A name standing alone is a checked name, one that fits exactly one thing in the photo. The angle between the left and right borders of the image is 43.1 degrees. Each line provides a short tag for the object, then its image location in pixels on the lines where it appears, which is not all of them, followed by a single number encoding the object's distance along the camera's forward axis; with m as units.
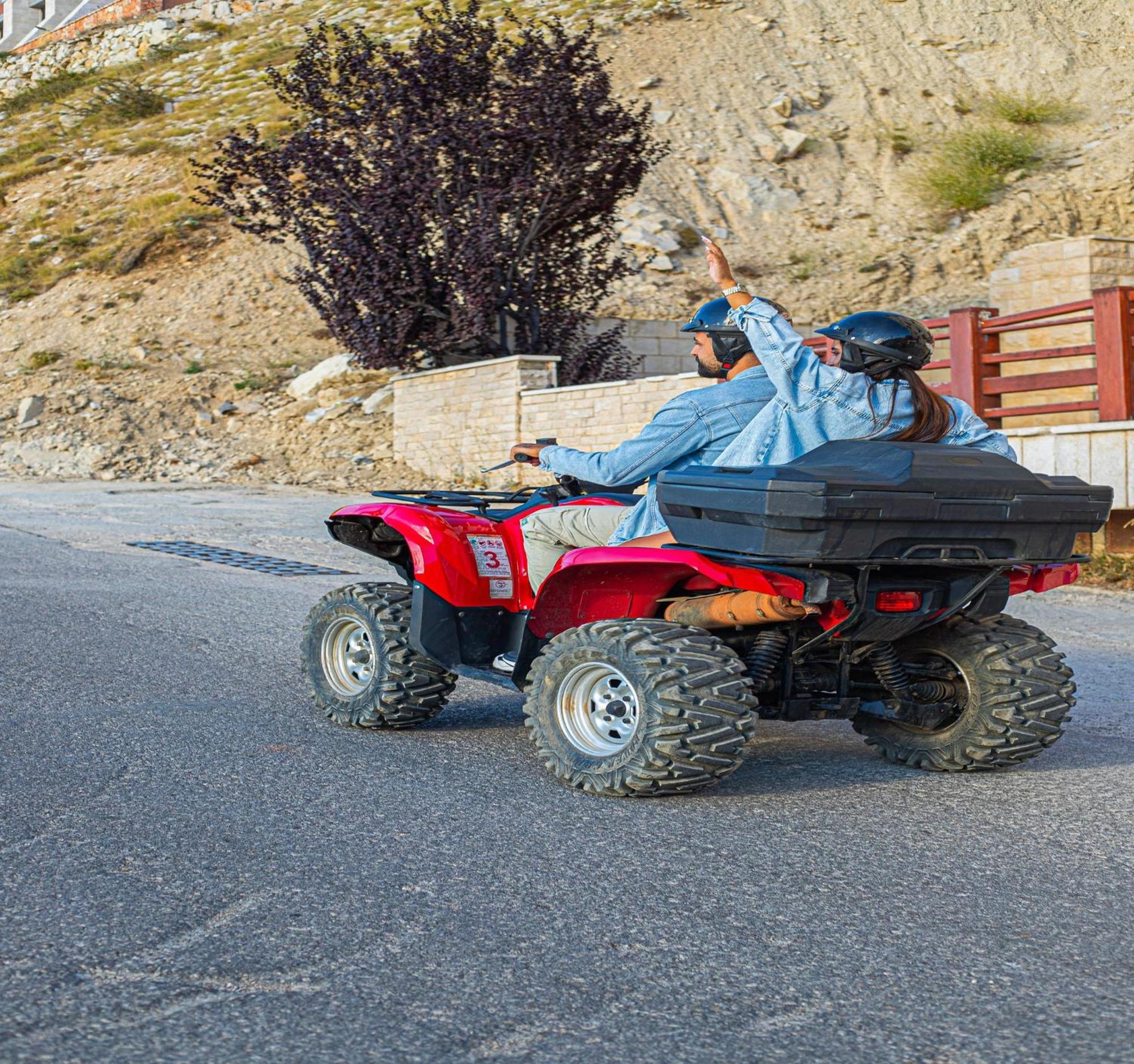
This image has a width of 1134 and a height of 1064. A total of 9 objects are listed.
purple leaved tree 22.89
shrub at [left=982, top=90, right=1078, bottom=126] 42.41
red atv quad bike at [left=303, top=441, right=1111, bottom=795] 4.71
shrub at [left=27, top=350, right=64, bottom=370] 29.70
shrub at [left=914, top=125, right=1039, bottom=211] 38.31
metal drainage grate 12.73
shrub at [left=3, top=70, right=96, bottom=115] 57.34
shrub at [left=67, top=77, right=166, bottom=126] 51.50
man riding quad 5.32
